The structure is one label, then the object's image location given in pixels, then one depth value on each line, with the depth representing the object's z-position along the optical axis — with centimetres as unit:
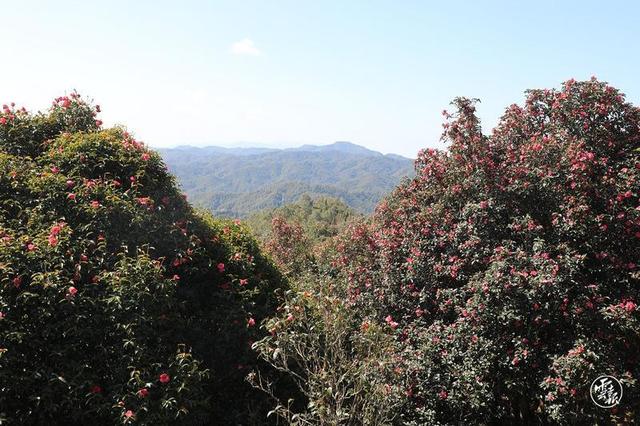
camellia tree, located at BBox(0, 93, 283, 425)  425
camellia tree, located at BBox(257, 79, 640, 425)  644
